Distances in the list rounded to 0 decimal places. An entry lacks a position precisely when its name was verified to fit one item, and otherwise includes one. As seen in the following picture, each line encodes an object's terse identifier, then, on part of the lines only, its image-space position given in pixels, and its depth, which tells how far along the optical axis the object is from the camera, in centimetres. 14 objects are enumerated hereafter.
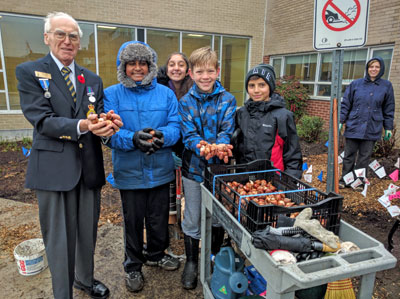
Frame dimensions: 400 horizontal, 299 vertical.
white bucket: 282
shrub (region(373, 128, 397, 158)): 677
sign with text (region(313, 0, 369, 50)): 267
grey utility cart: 135
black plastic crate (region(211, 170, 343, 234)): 162
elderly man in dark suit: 206
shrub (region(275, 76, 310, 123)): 995
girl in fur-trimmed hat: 249
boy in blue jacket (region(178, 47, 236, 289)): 254
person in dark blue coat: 516
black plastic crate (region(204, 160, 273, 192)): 232
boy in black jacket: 246
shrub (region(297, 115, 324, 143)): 844
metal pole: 284
